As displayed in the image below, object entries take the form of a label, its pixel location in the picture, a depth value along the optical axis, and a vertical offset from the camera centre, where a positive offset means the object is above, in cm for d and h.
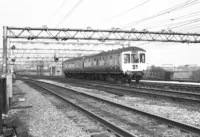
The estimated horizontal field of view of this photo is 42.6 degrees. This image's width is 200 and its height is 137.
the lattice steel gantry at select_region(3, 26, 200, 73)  2534 +390
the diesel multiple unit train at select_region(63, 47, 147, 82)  2352 +71
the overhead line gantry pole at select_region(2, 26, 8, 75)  2276 +209
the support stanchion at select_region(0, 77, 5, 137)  660 -129
